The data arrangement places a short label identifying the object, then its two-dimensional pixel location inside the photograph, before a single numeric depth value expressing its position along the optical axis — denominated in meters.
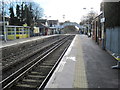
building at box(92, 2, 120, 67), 10.66
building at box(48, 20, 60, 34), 69.64
